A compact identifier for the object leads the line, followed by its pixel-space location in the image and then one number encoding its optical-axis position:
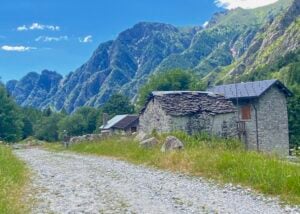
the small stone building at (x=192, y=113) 26.20
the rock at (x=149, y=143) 18.10
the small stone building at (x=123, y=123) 57.19
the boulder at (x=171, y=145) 15.64
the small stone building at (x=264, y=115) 34.34
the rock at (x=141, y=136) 20.68
